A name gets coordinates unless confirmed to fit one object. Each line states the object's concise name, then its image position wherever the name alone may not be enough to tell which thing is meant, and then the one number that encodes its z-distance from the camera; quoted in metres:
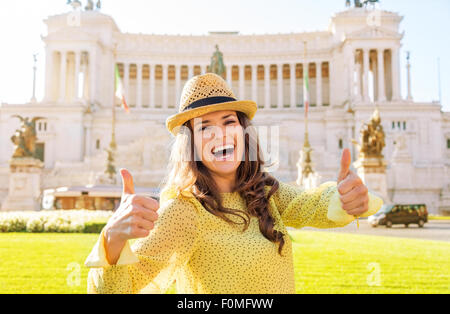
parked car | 21.09
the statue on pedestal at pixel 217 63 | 36.38
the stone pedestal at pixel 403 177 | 37.41
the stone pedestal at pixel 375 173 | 27.08
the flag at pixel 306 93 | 42.08
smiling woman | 2.14
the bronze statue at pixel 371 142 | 27.34
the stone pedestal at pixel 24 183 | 29.19
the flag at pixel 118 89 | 41.99
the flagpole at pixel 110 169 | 35.56
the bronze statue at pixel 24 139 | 29.53
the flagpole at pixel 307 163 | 35.97
